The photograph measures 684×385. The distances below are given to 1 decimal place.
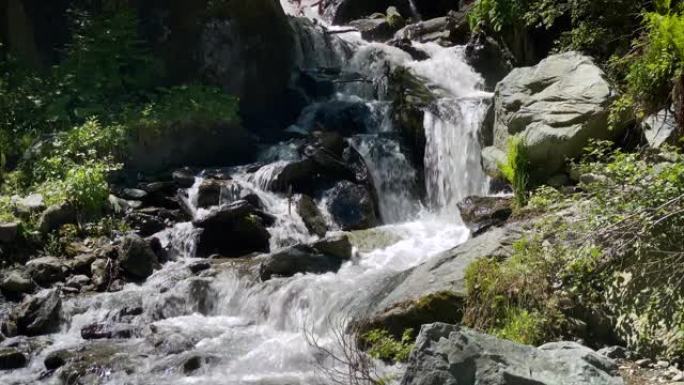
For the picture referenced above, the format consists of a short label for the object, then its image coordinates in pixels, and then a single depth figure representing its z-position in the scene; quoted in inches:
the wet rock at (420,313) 271.3
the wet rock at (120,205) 490.9
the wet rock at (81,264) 431.8
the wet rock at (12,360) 320.8
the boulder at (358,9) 938.1
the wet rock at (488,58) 679.7
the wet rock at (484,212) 393.7
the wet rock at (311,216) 489.7
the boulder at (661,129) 317.4
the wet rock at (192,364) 298.2
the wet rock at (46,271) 418.6
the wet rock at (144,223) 481.1
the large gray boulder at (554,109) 383.9
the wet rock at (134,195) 510.9
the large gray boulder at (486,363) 163.0
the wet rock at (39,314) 362.0
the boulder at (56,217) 459.8
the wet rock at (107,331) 351.6
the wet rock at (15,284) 405.1
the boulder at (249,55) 665.0
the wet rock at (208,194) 510.0
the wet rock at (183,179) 530.9
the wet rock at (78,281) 414.3
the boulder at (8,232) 439.8
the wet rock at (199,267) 424.8
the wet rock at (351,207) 499.8
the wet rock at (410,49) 740.6
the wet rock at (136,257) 428.5
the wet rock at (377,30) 842.2
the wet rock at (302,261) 394.9
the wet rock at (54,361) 317.7
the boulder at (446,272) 282.4
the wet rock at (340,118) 627.2
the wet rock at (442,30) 748.6
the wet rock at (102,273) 416.2
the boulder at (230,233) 465.4
